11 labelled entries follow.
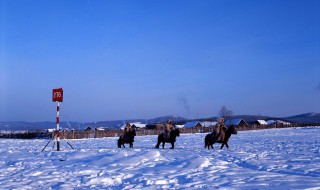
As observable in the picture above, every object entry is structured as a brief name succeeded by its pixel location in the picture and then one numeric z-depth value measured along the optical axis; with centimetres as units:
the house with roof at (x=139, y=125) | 9904
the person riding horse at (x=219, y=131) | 1587
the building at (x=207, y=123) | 10781
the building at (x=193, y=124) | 9938
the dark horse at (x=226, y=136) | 1591
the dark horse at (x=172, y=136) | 1670
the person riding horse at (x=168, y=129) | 1680
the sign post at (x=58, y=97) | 1552
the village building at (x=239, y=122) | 9578
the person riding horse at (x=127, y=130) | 1861
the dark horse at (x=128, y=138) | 1856
